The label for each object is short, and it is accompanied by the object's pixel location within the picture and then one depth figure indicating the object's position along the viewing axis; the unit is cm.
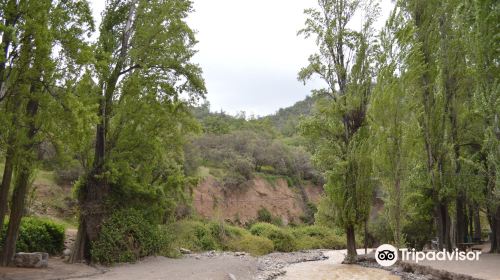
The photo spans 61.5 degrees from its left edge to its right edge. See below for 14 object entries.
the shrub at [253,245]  2478
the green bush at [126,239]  1425
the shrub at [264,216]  3841
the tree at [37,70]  938
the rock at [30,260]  1227
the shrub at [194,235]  2223
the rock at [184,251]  1986
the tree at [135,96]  1474
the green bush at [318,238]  3123
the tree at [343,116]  1812
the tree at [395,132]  1502
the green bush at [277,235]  2792
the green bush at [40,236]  1482
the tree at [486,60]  1058
